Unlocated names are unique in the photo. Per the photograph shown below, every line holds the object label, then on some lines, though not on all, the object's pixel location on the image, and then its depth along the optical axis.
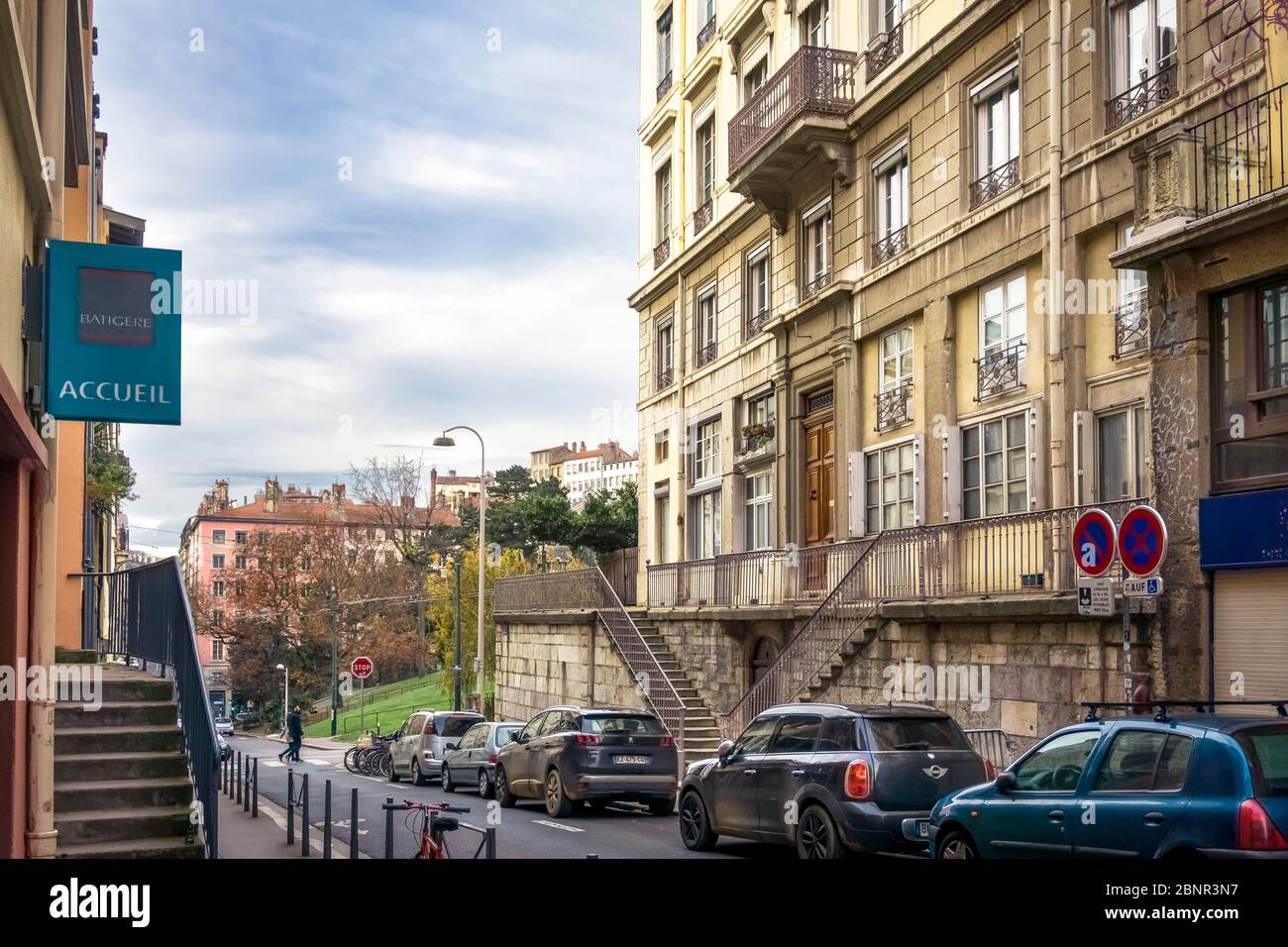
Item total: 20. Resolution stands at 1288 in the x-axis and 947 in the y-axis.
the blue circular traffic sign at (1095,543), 12.56
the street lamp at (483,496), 41.31
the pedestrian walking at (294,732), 39.39
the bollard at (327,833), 10.83
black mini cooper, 12.31
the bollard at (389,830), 10.75
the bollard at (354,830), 11.62
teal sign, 9.09
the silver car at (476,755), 24.45
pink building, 79.19
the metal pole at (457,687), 43.69
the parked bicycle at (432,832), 10.01
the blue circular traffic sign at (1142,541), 11.96
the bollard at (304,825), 13.12
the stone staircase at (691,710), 27.36
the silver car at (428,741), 28.48
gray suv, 19.45
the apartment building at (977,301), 15.26
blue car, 7.68
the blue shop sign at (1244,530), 13.95
